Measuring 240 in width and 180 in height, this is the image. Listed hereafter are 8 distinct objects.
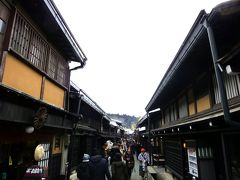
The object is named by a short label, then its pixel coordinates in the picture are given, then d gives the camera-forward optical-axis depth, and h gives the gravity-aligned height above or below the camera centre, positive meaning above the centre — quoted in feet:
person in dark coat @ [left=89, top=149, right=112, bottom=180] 24.94 -3.28
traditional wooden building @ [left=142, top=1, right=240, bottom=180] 16.51 +5.36
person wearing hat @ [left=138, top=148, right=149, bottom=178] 53.16 -5.74
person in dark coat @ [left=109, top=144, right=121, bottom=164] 36.55 -1.97
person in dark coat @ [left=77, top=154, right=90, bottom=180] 24.21 -3.52
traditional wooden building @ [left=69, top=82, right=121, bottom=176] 39.43 +4.19
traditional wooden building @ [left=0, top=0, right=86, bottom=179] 18.86 +6.60
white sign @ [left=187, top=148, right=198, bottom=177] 28.98 -3.09
